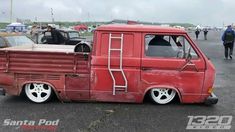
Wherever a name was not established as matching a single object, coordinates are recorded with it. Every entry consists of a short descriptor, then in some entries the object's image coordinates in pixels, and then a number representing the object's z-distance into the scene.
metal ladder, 4.08
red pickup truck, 4.10
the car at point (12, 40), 6.96
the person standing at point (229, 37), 9.97
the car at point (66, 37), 10.65
